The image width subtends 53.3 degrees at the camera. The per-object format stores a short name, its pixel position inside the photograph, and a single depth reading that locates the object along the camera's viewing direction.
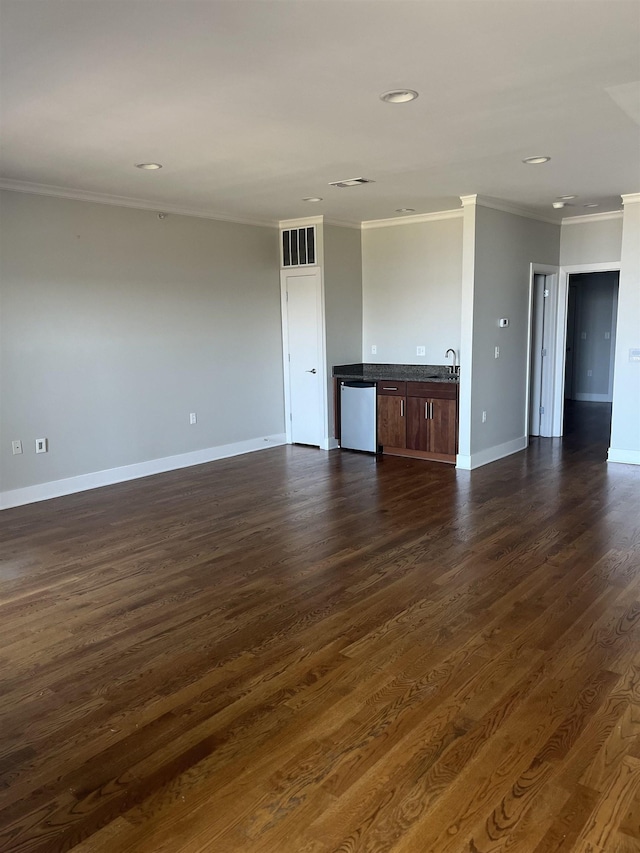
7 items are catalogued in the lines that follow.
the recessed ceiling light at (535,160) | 4.54
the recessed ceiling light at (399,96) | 3.12
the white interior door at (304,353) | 7.33
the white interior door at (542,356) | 7.67
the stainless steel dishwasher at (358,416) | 7.13
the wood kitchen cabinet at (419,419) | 6.61
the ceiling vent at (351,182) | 5.21
